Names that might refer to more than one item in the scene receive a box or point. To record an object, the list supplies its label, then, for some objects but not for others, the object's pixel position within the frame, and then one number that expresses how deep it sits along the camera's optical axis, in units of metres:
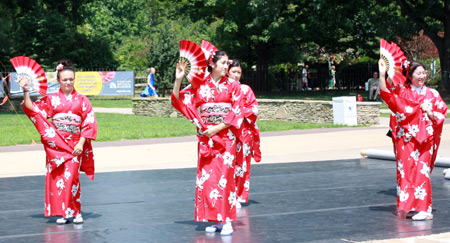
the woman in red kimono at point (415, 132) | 11.07
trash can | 28.74
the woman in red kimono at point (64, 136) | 10.90
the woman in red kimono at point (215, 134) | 10.01
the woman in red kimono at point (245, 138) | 12.61
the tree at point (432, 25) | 46.68
